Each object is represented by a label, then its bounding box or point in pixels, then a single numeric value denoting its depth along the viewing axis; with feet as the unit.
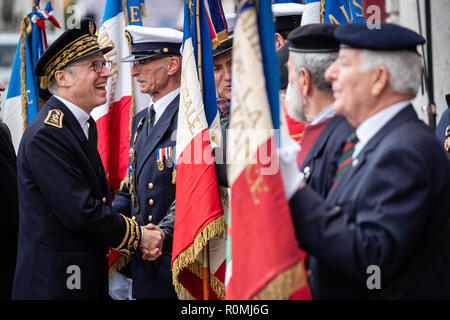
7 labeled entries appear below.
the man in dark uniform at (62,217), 24.45
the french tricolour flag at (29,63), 35.86
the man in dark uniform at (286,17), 32.19
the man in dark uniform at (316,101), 18.58
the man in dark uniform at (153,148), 29.30
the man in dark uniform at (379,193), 15.26
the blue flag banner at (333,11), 30.19
